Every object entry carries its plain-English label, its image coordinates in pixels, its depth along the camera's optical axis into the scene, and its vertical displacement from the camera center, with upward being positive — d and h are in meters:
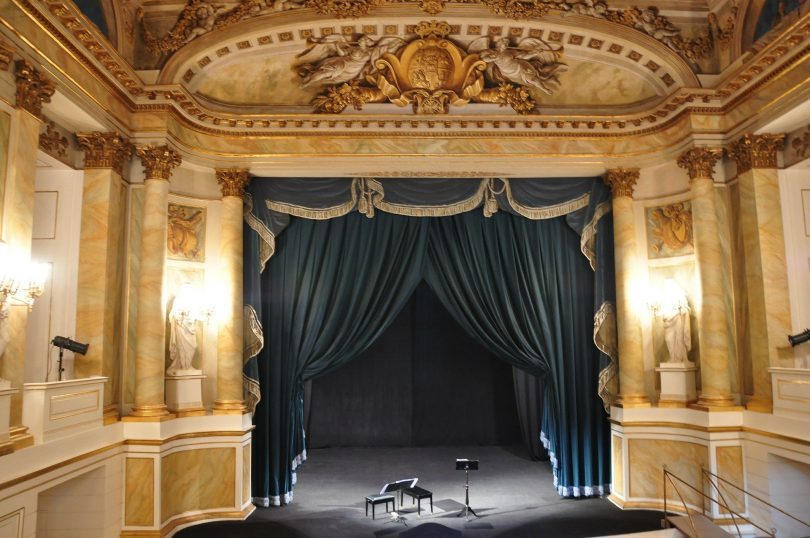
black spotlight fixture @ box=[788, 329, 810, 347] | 6.53 -0.01
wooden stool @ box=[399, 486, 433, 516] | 7.00 -1.71
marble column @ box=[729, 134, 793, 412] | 6.78 +0.85
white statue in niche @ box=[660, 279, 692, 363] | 7.62 +0.15
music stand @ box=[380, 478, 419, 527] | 7.16 -1.66
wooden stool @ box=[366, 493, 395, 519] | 6.97 -1.76
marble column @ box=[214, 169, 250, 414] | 7.62 +0.56
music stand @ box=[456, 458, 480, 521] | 6.96 -1.38
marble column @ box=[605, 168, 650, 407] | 7.83 +0.64
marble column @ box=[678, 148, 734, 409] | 7.09 +0.62
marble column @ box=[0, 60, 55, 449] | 5.02 +1.24
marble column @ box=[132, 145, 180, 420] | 6.89 +0.65
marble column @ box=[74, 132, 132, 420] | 6.61 +0.93
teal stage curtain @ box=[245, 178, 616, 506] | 8.20 +0.85
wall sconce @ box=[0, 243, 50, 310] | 4.89 +0.56
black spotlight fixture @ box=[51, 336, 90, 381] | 6.09 +0.03
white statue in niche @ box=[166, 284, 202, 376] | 7.38 +0.16
